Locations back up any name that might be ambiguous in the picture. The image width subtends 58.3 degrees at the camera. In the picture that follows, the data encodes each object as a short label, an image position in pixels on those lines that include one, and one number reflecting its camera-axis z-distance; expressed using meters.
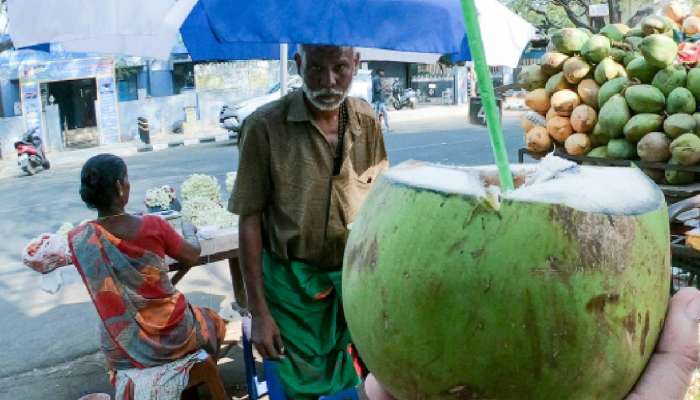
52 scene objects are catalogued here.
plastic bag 2.93
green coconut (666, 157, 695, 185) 2.78
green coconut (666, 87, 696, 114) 2.74
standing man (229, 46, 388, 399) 2.02
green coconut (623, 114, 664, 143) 2.78
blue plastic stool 1.91
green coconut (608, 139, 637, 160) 2.84
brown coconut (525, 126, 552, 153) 3.18
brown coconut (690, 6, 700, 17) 3.44
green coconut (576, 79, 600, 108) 3.07
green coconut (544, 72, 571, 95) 3.18
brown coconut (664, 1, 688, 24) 3.49
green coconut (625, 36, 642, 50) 3.25
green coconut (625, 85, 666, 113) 2.80
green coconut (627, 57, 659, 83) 2.96
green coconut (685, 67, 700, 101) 2.78
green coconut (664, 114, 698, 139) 2.67
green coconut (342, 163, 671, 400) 0.80
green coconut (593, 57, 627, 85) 3.04
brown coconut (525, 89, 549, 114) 3.29
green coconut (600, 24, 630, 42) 3.31
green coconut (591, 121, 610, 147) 2.97
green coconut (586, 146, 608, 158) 2.97
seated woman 2.46
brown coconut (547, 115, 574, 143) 3.08
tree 7.55
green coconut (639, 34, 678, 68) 2.78
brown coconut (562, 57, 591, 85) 3.09
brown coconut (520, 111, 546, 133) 3.34
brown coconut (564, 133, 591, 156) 2.99
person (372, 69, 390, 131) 17.20
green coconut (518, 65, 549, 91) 3.37
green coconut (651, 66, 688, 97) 2.84
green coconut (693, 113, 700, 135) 2.70
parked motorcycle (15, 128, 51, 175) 11.38
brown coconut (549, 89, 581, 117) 3.06
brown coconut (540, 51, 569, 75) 3.27
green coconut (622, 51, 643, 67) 3.13
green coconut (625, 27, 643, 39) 3.31
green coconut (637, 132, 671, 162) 2.73
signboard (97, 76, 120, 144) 15.11
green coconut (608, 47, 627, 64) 3.15
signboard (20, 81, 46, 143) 13.84
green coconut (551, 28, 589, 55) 3.25
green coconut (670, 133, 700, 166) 2.60
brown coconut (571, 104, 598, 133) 2.99
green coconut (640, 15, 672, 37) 3.15
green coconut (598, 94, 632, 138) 2.84
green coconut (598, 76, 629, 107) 2.95
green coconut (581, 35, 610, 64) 3.08
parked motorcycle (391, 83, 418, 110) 21.45
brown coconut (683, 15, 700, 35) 3.32
